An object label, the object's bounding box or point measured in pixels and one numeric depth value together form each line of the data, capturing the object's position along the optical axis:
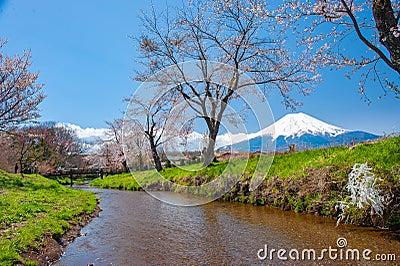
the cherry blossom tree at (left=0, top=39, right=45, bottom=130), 18.17
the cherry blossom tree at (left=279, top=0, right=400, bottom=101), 6.94
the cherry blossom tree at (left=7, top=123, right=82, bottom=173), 24.65
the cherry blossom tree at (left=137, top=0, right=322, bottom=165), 17.19
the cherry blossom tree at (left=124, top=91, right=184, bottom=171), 20.10
